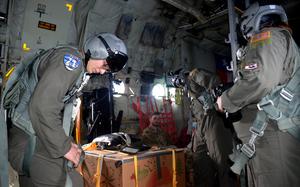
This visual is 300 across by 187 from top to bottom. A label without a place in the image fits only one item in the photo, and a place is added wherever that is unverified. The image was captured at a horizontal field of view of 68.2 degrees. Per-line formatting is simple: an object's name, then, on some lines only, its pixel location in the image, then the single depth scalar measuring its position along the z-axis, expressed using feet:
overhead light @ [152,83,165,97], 21.76
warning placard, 13.75
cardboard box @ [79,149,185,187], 8.79
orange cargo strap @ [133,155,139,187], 8.85
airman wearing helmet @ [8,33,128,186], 4.89
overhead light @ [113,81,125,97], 18.39
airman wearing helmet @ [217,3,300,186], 6.04
